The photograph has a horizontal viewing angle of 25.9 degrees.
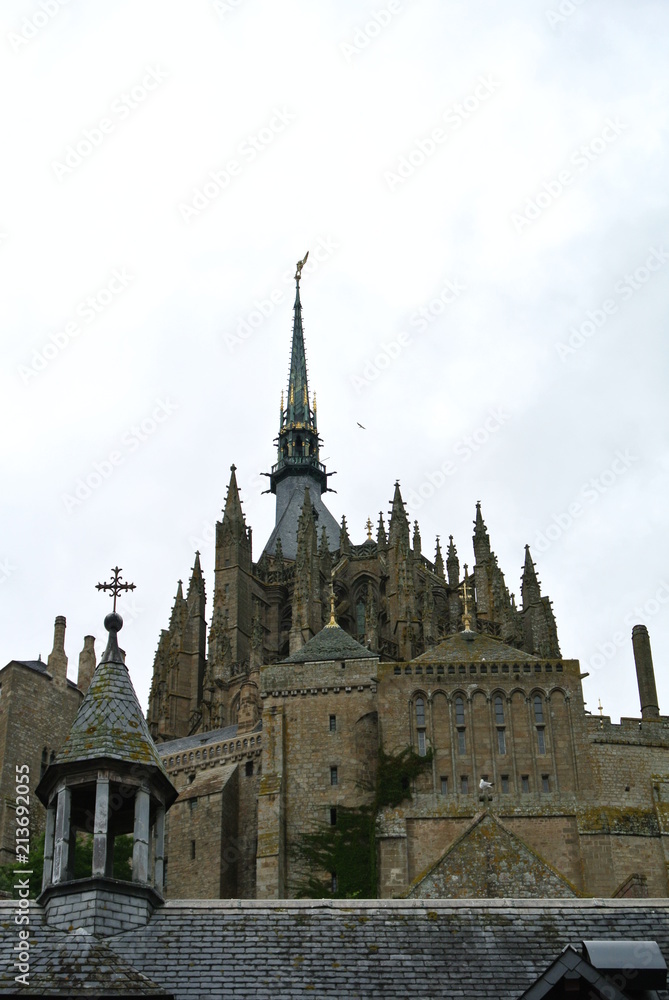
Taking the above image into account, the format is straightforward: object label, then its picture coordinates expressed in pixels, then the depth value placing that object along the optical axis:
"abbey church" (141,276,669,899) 55.38
